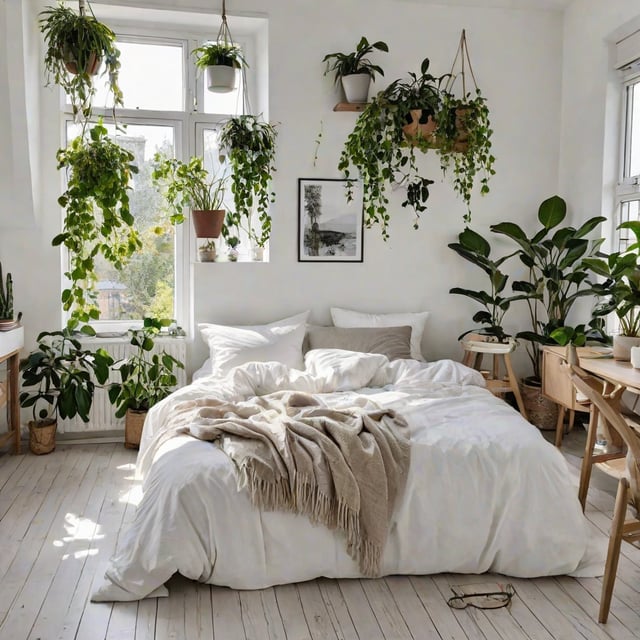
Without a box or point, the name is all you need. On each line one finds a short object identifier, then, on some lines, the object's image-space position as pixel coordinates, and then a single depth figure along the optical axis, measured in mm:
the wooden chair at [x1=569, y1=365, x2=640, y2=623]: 2568
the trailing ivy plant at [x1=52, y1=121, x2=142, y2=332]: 4055
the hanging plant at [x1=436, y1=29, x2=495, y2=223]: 4719
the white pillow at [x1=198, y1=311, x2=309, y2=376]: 4371
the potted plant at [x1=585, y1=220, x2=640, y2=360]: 3781
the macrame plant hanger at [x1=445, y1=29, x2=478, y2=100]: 5020
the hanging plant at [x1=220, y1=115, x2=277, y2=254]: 4621
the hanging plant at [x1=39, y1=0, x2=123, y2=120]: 3764
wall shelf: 4781
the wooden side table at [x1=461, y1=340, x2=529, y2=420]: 4668
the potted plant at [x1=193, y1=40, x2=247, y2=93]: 4574
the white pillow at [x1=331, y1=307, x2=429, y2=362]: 4871
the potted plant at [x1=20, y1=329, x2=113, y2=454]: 4410
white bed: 2729
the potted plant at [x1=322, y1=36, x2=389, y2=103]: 4711
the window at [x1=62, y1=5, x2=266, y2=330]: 4965
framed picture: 4941
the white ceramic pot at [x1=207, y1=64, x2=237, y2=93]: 4566
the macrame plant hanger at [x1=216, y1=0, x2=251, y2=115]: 4805
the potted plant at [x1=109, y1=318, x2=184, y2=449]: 4570
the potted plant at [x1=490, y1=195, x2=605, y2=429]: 4738
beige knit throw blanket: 2789
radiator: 4789
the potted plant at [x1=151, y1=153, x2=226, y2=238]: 4758
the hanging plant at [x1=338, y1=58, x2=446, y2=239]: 4676
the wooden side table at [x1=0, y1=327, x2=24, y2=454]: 4379
